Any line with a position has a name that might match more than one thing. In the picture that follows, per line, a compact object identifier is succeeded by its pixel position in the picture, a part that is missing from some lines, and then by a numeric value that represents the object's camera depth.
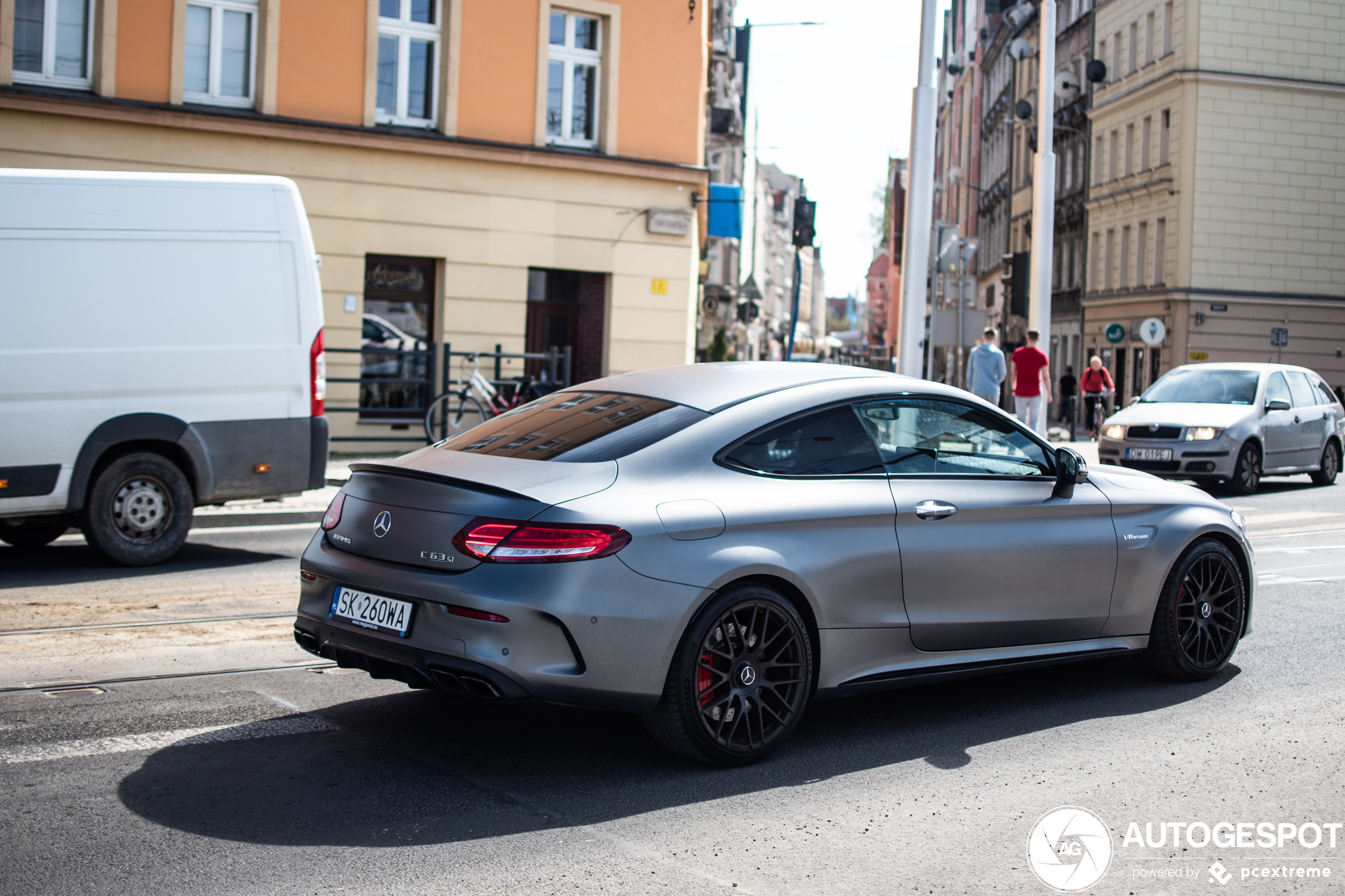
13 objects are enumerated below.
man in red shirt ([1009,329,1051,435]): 21.06
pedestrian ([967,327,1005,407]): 20.14
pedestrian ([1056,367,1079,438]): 38.69
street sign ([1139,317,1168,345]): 33.22
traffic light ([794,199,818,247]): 21.69
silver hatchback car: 16.92
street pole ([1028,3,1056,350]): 26.52
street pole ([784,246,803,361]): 21.69
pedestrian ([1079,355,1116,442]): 28.22
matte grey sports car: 4.77
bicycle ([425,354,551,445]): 19.05
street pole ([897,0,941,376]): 16.97
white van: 9.08
